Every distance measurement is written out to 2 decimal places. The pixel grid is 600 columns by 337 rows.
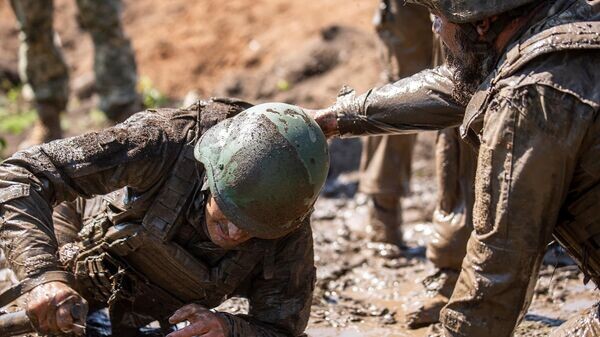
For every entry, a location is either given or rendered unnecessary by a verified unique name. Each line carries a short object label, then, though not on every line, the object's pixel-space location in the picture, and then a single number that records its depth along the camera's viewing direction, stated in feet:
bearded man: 18.85
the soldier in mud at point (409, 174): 30.48
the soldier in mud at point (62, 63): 46.94
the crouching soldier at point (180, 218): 21.94
